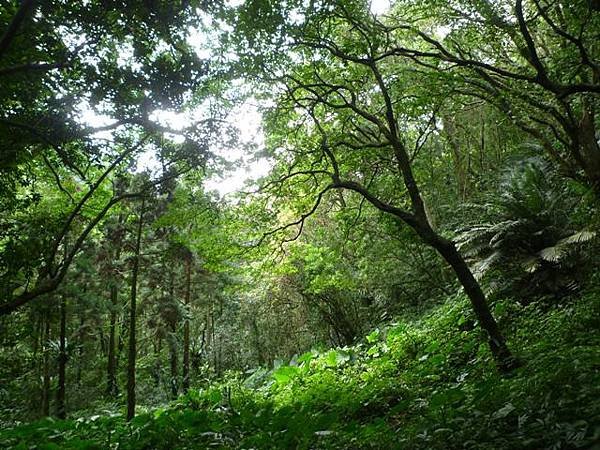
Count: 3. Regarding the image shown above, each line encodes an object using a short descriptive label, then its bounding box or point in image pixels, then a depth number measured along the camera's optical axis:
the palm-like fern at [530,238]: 7.17
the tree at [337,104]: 5.62
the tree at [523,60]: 5.41
